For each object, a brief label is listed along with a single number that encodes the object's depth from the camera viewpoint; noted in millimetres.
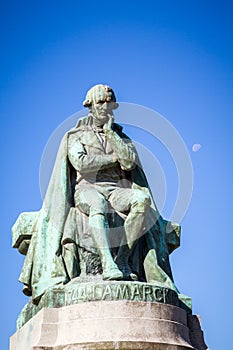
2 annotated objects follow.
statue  21887
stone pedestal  19230
